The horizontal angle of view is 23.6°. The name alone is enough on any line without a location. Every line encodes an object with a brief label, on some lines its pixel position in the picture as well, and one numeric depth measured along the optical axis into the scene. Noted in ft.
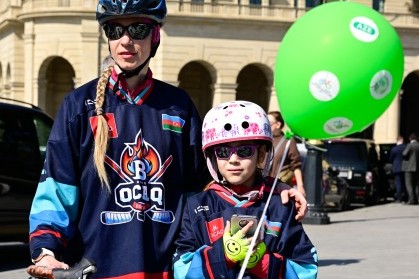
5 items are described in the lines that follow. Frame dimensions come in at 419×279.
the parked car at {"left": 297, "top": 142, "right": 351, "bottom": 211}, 74.28
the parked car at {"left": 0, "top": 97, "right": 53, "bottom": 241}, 38.01
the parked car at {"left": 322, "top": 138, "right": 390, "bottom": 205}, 83.35
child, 12.84
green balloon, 16.26
